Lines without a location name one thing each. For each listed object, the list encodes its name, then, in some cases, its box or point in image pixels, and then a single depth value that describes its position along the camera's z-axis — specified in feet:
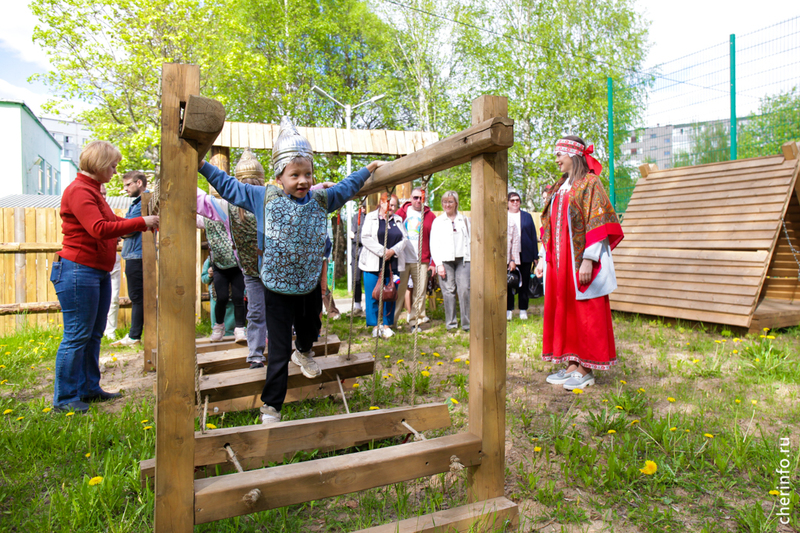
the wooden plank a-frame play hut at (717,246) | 18.71
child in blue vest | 9.33
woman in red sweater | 11.41
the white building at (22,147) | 88.79
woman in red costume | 12.68
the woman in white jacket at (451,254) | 21.93
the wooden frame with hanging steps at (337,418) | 5.71
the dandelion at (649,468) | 7.73
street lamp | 45.43
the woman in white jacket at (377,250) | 21.94
